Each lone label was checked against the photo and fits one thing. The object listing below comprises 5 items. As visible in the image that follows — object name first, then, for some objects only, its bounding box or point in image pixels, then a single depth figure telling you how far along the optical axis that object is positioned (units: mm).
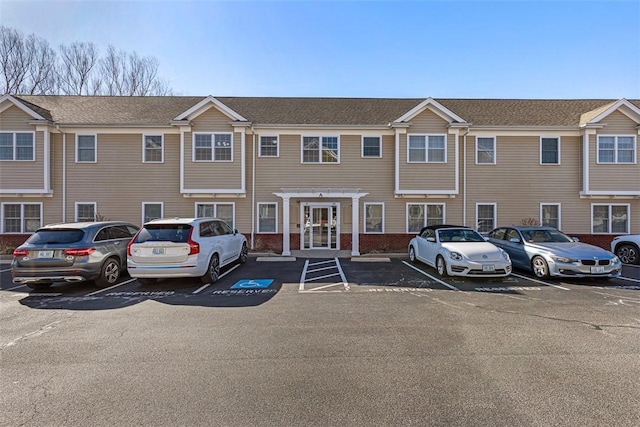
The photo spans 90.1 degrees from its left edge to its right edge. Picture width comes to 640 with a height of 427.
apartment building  15039
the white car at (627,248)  11398
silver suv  7461
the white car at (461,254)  8539
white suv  7844
